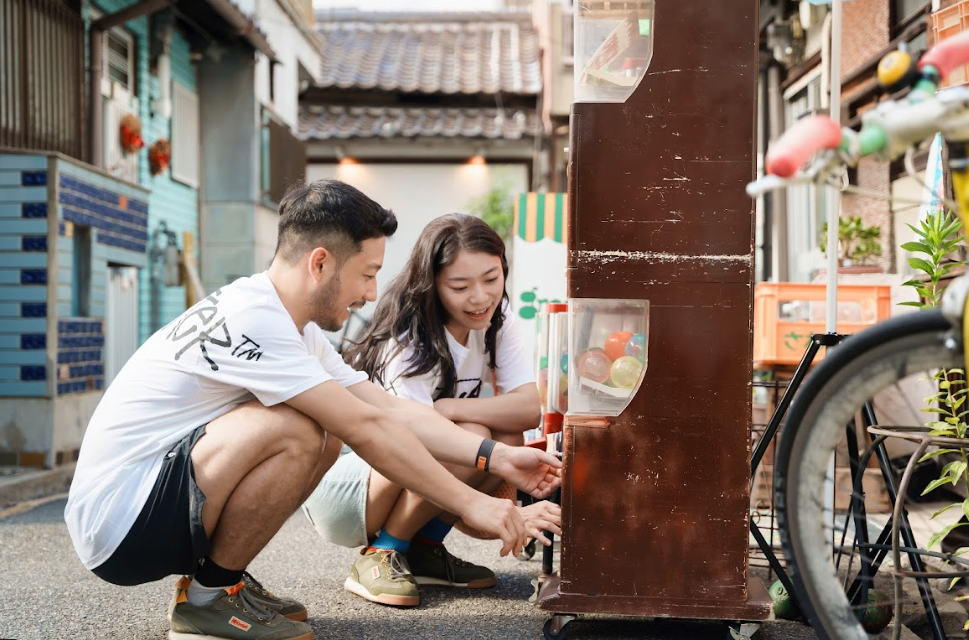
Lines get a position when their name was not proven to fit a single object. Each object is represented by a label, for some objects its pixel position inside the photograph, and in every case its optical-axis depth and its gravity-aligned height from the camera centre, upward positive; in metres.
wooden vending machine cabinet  2.65 +0.01
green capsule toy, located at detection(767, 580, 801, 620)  3.06 -0.92
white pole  3.22 +0.35
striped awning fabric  7.00 +0.74
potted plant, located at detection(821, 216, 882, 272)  6.84 +0.54
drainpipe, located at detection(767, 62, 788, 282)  9.70 +1.17
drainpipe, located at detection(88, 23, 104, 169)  8.78 +2.00
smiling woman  3.32 -0.24
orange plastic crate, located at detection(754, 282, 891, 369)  4.92 +0.03
